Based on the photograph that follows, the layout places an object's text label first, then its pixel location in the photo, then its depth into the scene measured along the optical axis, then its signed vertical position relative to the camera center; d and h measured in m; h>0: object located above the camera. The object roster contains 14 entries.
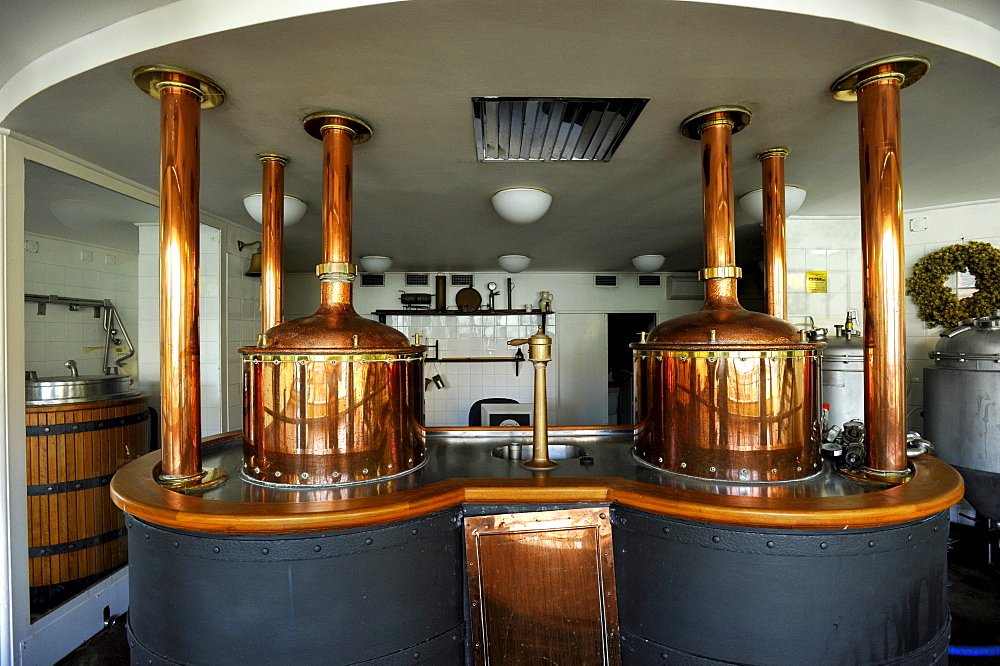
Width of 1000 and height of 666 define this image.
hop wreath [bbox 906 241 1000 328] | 3.37 +0.29
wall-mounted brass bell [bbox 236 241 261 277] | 3.83 +0.57
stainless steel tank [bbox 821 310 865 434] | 2.92 -0.31
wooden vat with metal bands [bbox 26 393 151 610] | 2.31 -0.71
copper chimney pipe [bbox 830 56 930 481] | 1.71 +0.20
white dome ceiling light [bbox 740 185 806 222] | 2.86 +0.74
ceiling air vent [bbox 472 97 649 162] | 1.97 +0.89
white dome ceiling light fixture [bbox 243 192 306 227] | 2.86 +0.77
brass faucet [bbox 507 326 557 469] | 1.96 -0.26
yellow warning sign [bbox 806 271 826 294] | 3.72 +0.34
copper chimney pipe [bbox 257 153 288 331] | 2.53 +0.54
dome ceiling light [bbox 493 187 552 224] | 2.88 +0.76
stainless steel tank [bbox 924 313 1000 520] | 2.81 -0.47
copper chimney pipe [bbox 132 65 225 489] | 1.73 +0.24
